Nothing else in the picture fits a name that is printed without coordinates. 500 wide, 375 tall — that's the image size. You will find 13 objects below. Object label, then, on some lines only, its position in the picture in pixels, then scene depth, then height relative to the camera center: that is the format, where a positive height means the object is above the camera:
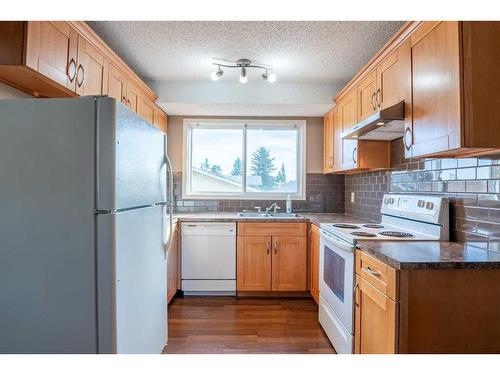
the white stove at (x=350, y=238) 1.78 -0.32
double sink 3.27 -0.32
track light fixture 2.58 +1.11
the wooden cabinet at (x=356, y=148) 2.55 +0.36
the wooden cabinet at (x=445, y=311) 1.28 -0.55
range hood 1.77 +0.43
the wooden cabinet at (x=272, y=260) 3.06 -0.77
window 3.71 +0.39
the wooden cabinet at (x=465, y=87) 1.29 +0.47
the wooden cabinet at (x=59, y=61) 1.41 +0.74
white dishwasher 3.07 -0.74
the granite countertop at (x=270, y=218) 2.92 -0.32
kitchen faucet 3.55 -0.24
